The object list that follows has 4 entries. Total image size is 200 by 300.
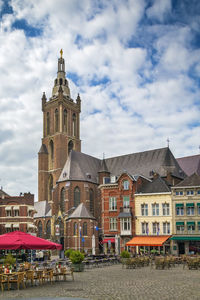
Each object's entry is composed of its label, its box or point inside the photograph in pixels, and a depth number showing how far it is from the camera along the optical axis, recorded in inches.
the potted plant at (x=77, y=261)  1077.8
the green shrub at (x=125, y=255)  1343.5
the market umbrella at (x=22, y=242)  701.3
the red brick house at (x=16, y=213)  1841.8
